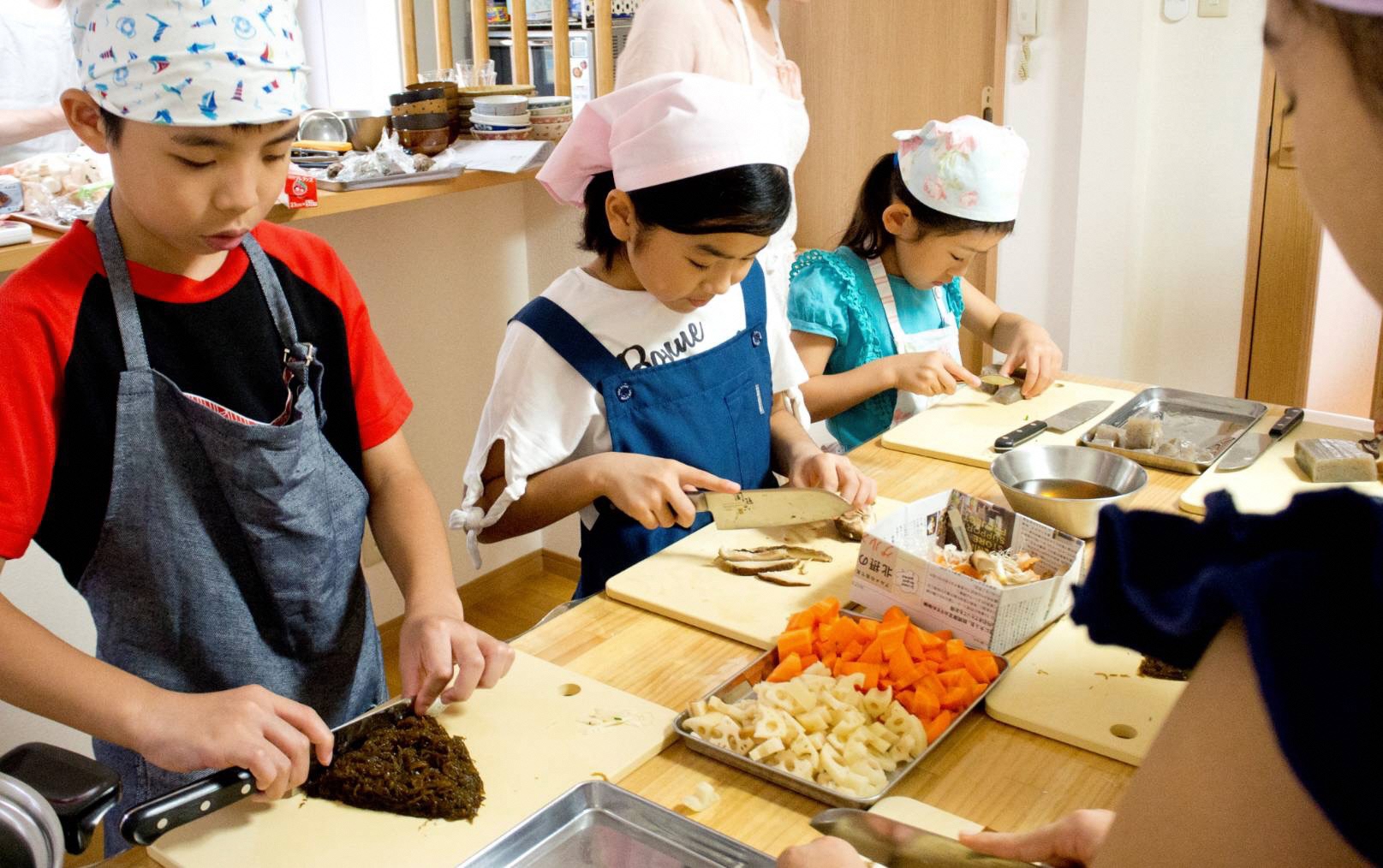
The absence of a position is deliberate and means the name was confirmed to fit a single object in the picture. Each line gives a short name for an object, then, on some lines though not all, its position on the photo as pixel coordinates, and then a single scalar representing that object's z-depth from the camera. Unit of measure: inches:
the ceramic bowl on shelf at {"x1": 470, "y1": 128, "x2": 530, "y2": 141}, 105.5
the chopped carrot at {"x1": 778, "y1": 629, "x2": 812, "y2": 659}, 43.5
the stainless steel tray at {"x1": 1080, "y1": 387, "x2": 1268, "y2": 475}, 66.9
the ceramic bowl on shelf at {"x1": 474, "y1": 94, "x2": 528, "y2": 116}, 105.3
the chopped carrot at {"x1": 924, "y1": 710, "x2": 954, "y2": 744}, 39.0
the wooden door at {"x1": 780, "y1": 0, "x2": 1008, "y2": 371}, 138.9
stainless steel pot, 28.3
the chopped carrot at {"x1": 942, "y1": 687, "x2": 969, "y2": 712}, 40.3
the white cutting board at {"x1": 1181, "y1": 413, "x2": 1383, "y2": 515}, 58.6
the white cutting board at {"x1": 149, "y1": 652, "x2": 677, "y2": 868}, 34.4
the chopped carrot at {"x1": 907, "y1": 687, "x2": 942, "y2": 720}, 39.8
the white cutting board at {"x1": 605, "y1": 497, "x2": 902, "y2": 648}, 47.6
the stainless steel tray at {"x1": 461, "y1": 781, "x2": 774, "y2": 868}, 34.2
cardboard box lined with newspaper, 44.2
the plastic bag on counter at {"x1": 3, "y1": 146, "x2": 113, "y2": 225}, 80.6
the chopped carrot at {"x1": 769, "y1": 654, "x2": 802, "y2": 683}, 42.8
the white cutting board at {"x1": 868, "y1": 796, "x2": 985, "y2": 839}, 34.6
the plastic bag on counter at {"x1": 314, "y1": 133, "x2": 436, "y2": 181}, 91.3
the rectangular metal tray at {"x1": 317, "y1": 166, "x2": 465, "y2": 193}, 88.6
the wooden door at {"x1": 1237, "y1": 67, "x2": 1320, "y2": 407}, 134.5
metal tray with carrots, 37.5
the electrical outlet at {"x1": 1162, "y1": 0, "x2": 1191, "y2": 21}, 134.0
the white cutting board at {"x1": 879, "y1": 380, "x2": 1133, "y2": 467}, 67.8
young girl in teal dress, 77.5
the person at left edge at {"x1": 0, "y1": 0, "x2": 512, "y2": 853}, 40.9
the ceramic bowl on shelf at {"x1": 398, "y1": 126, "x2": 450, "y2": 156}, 103.0
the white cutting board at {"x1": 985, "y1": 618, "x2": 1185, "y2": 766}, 39.2
